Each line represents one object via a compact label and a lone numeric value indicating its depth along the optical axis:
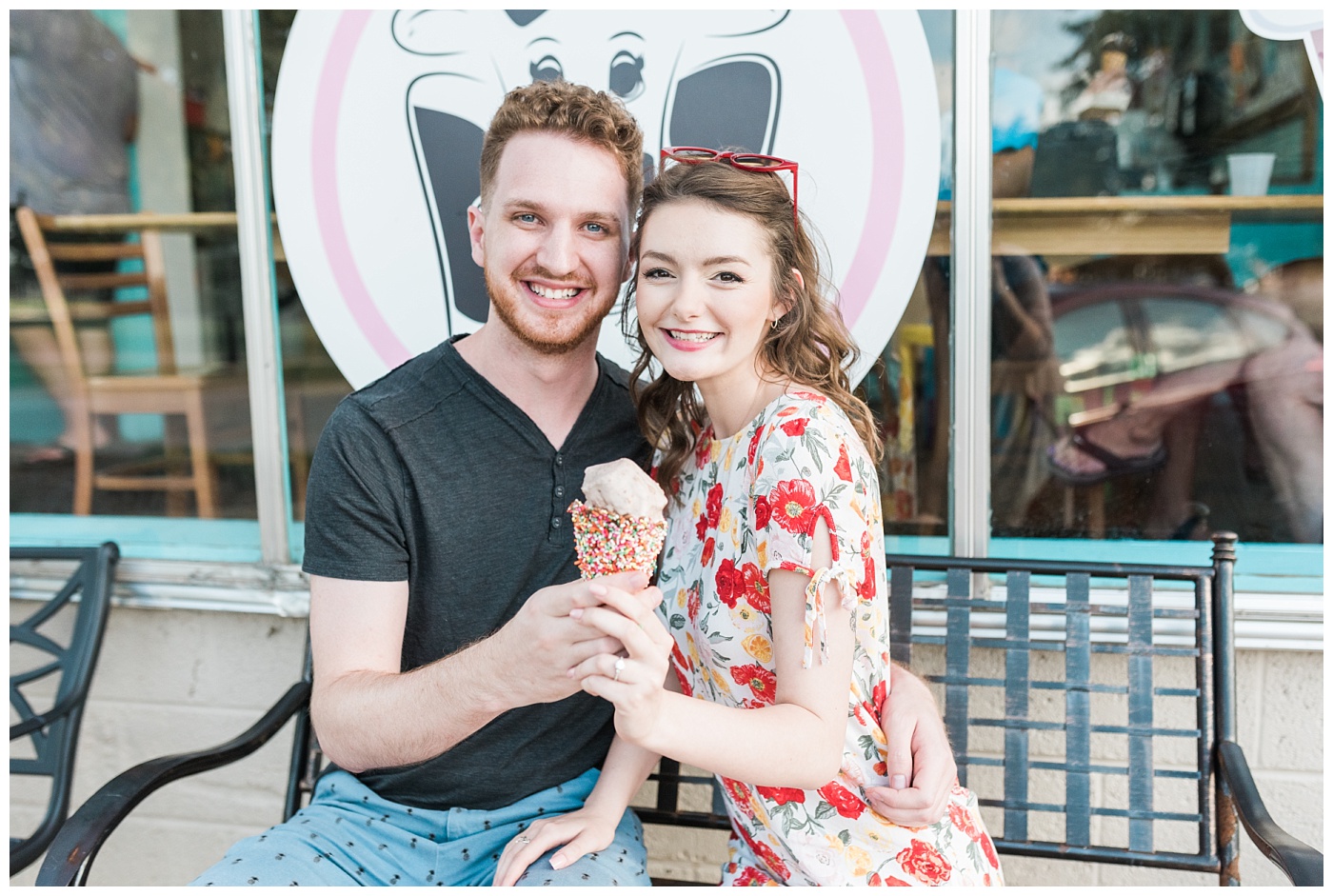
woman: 1.33
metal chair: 2.31
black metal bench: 1.93
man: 1.64
